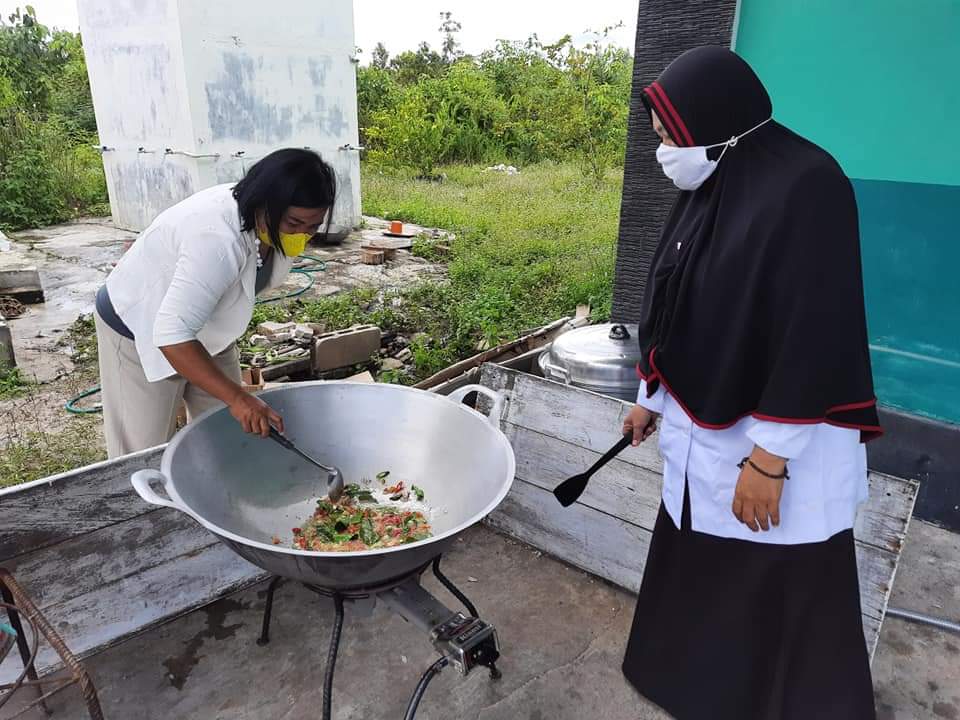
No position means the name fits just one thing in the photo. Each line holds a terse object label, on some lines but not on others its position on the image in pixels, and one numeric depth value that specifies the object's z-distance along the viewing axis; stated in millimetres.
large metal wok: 1767
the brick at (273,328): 5188
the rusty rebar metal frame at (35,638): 1547
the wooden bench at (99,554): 2016
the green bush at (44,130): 10297
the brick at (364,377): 3911
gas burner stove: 1634
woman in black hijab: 1393
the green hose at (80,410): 4223
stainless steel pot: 2639
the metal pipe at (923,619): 2592
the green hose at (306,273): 6836
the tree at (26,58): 12828
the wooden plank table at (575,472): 2564
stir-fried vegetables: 1950
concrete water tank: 8109
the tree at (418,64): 19359
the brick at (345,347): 4457
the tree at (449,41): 20328
